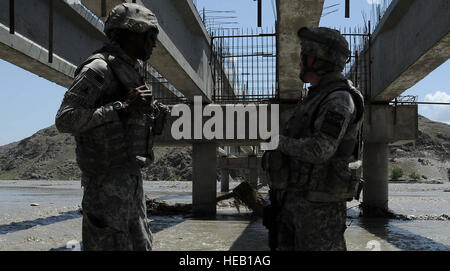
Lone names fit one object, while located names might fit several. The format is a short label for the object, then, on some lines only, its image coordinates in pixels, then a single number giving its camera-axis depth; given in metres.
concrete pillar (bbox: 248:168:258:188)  27.69
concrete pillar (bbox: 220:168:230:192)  28.40
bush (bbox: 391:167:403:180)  60.97
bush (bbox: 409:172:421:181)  59.12
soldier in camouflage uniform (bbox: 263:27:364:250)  2.82
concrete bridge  6.18
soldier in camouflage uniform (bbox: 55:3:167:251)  2.49
